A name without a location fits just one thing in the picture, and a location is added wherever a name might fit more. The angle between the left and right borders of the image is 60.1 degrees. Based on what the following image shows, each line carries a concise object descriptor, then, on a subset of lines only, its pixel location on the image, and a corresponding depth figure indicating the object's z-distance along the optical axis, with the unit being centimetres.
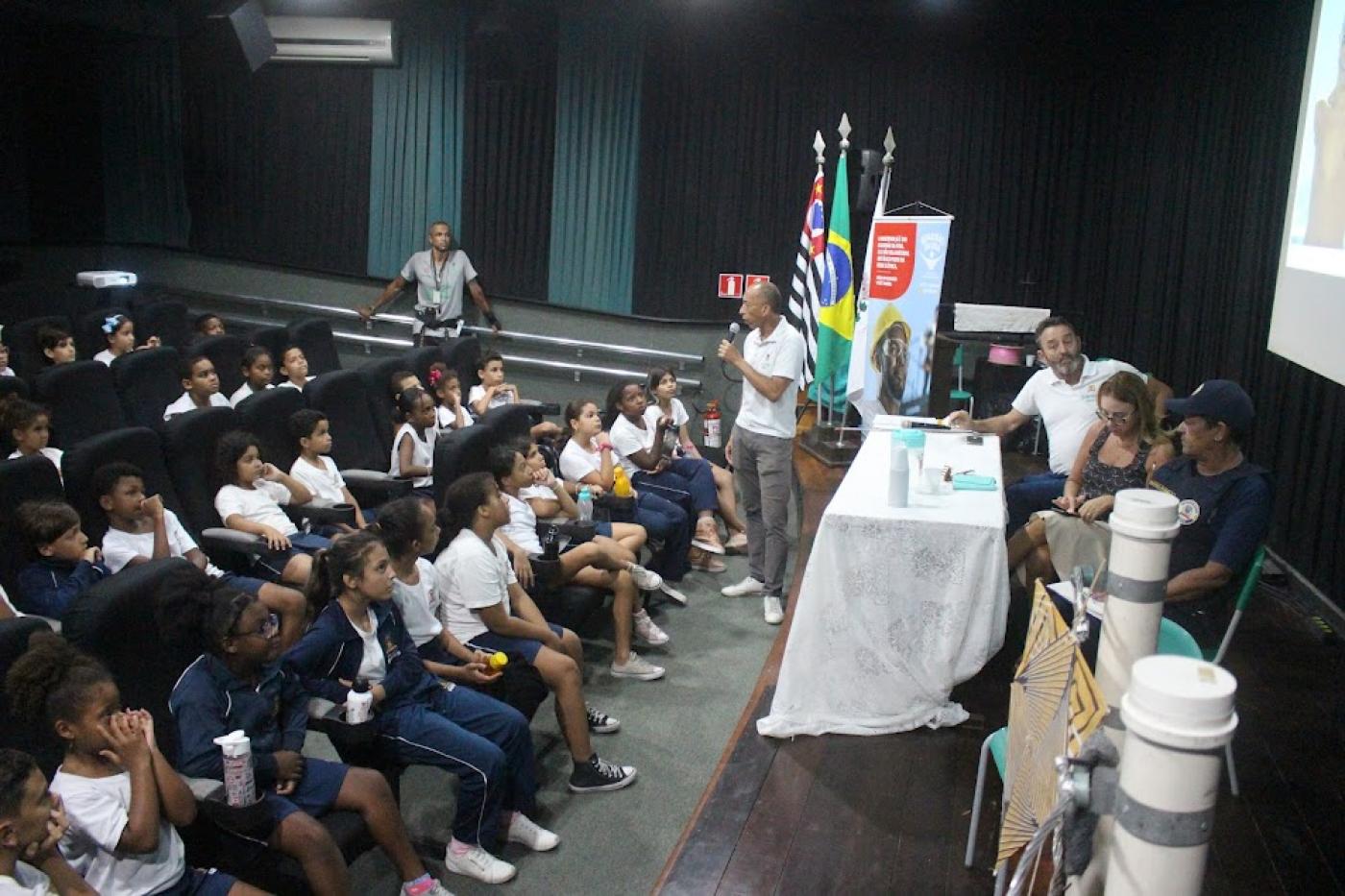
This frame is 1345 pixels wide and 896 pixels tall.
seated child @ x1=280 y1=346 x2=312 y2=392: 588
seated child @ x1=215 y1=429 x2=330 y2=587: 392
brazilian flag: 664
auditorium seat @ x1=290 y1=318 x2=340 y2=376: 677
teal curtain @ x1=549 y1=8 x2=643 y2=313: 773
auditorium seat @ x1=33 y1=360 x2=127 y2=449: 470
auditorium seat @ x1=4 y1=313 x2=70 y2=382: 583
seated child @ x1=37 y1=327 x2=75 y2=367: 574
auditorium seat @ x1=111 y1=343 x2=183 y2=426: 519
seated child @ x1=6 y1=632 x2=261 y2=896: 219
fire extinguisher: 643
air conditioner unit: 820
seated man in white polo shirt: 432
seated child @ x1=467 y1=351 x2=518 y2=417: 584
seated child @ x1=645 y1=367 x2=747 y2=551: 566
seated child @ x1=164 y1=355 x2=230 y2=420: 503
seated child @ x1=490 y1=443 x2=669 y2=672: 416
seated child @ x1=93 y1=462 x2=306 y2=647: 353
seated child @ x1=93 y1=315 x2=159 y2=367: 617
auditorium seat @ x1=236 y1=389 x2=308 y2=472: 436
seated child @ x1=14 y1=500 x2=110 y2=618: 316
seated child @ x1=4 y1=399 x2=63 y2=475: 404
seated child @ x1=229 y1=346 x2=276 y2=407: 556
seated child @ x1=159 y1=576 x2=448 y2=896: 248
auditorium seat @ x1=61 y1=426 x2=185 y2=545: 355
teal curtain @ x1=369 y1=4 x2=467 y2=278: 810
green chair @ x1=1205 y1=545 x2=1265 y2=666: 297
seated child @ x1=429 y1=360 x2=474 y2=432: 542
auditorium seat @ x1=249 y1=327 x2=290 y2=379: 644
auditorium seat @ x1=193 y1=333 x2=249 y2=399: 602
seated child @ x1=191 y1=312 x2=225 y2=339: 680
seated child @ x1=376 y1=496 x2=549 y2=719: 322
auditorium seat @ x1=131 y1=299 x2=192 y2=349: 726
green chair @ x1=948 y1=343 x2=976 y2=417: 683
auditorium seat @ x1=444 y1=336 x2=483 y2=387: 604
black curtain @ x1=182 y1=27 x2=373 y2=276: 848
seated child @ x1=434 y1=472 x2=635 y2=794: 347
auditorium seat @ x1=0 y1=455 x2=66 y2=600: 321
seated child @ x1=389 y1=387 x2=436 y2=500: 487
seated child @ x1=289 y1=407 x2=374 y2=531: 444
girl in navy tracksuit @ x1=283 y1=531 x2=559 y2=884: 291
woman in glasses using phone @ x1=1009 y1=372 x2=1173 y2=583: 364
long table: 314
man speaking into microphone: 469
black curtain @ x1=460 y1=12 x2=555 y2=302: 789
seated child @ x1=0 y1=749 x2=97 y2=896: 197
